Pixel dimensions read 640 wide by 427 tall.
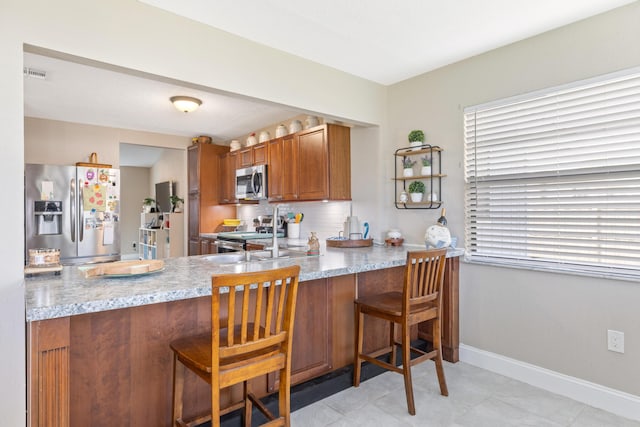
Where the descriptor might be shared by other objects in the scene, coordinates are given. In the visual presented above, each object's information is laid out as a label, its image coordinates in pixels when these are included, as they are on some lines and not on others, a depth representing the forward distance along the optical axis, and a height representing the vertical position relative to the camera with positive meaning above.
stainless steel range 4.47 -0.33
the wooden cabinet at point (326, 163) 3.70 +0.53
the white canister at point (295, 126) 4.20 +1.02
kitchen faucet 2.75 -0.23
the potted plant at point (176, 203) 5.94 +0.19
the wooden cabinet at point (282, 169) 4.15 +0.54
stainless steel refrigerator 4.07 +0.05
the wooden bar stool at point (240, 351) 1.39 -0.59
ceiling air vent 3.04 +1.22
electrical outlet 2.22 -0.81
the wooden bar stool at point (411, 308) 2.20 -0.62
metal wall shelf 3.15 +0.31
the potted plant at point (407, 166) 3.31 +0.43
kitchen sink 2.73 -0.34
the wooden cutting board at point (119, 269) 1.82 -0.28
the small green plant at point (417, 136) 3.24 +0.68
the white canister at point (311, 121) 4.03 +1.03
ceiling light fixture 3.72 +1.16
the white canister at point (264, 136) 4.67 +1.00
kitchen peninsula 1.37 -0.58
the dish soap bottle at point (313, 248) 2.83 -0.28
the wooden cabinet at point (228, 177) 5.30 +0.56
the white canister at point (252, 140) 4.94 +1.01
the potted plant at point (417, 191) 3.21 +0.19
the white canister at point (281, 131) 4.38 +1.01
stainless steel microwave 4.61 +0.41
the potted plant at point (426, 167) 3.16 +0.40
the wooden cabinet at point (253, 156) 4.66 +0.78
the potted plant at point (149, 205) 7.05 +0.19
